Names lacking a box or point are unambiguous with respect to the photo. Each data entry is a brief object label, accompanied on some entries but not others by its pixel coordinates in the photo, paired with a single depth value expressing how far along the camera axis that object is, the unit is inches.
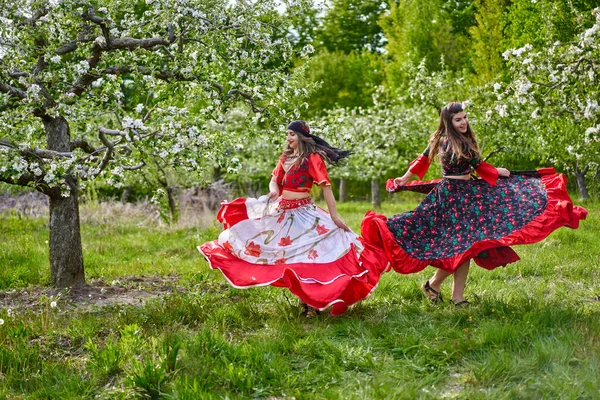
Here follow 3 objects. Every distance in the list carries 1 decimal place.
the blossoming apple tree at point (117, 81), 245.6
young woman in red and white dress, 230.1
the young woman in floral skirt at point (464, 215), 229.5
